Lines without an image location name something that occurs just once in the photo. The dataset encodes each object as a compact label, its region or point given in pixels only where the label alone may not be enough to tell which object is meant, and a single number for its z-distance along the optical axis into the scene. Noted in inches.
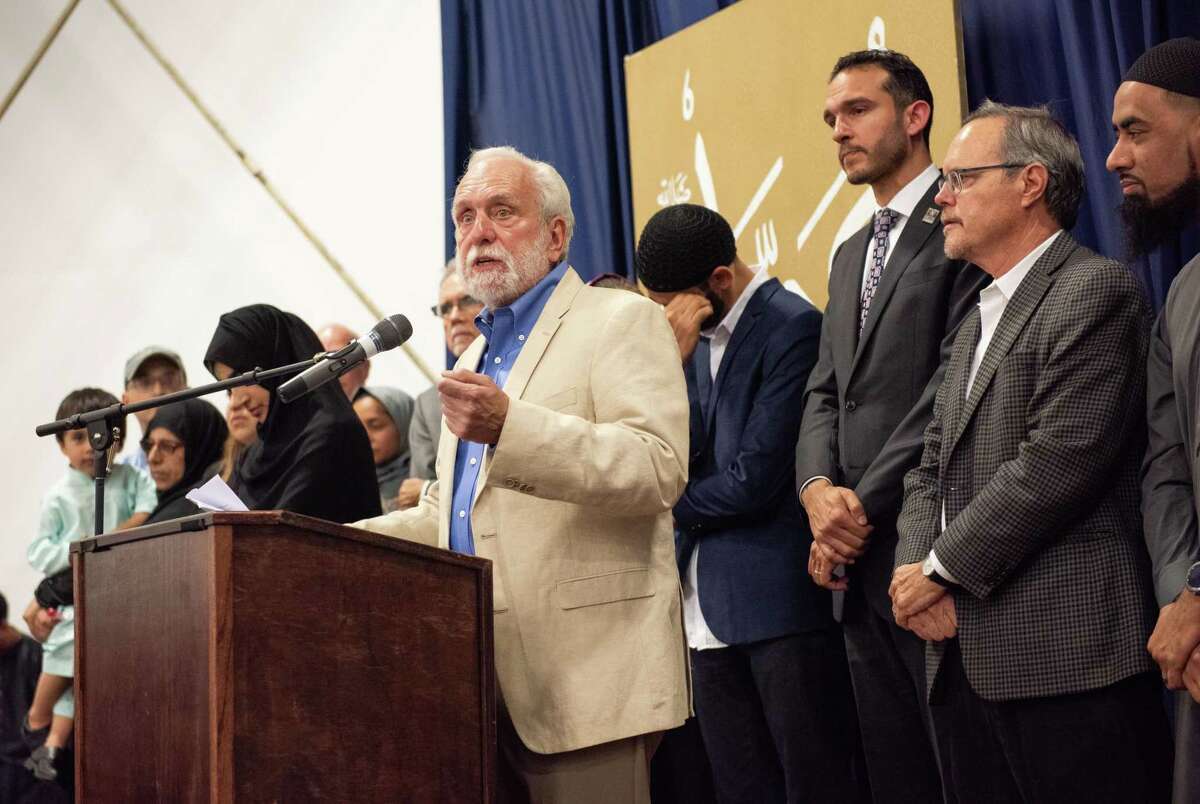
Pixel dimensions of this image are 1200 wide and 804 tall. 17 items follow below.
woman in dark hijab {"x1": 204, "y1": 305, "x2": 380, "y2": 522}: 129.4
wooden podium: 72.6
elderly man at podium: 88.4
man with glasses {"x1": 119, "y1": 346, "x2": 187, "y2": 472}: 212.5
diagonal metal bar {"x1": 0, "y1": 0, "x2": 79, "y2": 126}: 280.8
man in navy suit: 122.6
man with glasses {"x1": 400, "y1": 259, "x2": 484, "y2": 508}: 171.2
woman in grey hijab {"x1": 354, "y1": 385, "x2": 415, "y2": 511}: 207.9
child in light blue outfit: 206.7
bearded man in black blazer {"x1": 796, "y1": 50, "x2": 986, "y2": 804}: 109.5
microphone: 89.3
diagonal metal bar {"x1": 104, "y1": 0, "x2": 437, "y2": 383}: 253.4
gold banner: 139.4
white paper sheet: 85.7
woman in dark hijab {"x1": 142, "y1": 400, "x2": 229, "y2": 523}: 180.4
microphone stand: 92.5
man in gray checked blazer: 88.7
